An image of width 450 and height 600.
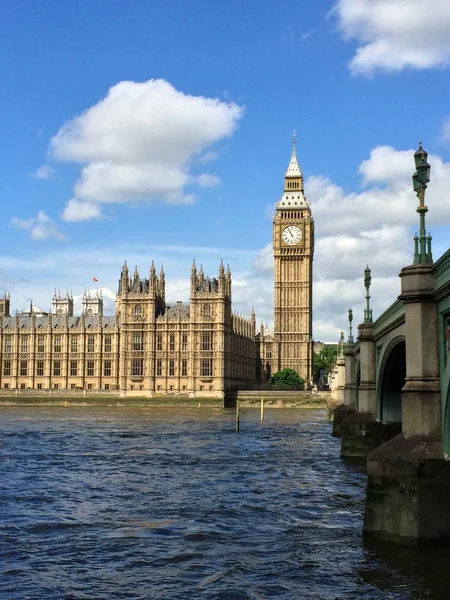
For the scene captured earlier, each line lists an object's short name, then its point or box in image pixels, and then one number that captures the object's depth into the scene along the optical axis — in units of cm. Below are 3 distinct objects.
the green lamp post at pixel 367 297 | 3803
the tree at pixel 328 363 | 18232
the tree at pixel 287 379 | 13952
